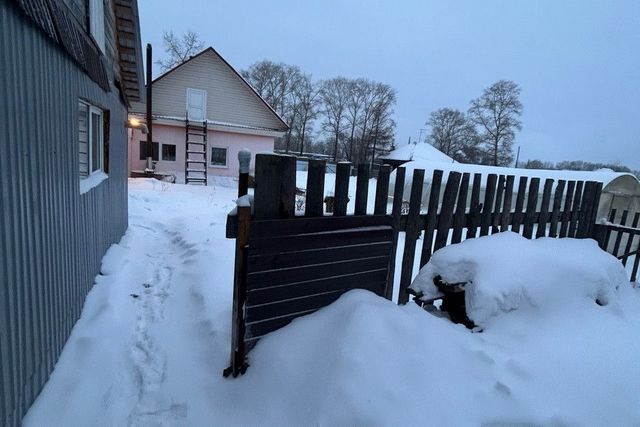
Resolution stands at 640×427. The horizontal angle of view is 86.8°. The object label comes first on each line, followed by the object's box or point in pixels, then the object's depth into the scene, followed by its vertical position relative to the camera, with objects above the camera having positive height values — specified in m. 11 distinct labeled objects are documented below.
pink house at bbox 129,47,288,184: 16.17 +1.72
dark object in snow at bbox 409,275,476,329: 2.60 -1.01
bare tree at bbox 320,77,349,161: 49.41 +9.12
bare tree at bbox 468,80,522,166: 43.34 +7.58
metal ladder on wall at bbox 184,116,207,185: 15.91 +0.07
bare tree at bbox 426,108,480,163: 48.66 +5.92
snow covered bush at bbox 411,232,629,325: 2.44 -0.74
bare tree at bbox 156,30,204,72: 32.59 +10.48
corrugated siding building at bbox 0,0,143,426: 1.75 -0.31
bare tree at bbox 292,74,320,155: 46.09 +7.90
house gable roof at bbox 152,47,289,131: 16.30 +3.89
